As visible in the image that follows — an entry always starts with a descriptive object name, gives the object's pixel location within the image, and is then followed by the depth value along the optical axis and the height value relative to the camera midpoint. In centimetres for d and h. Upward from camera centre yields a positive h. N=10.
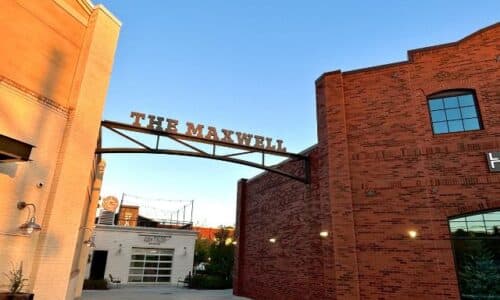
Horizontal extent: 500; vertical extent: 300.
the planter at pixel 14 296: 711 -91
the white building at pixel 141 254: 2547 +15
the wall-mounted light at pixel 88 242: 1591 +55
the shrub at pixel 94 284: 2212 -188
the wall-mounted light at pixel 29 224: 752 +62
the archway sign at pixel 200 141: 1233 +451
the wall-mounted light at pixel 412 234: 1067 +96
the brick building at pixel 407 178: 1024 +281
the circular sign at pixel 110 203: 2567 +382
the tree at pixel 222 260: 2760 -7
